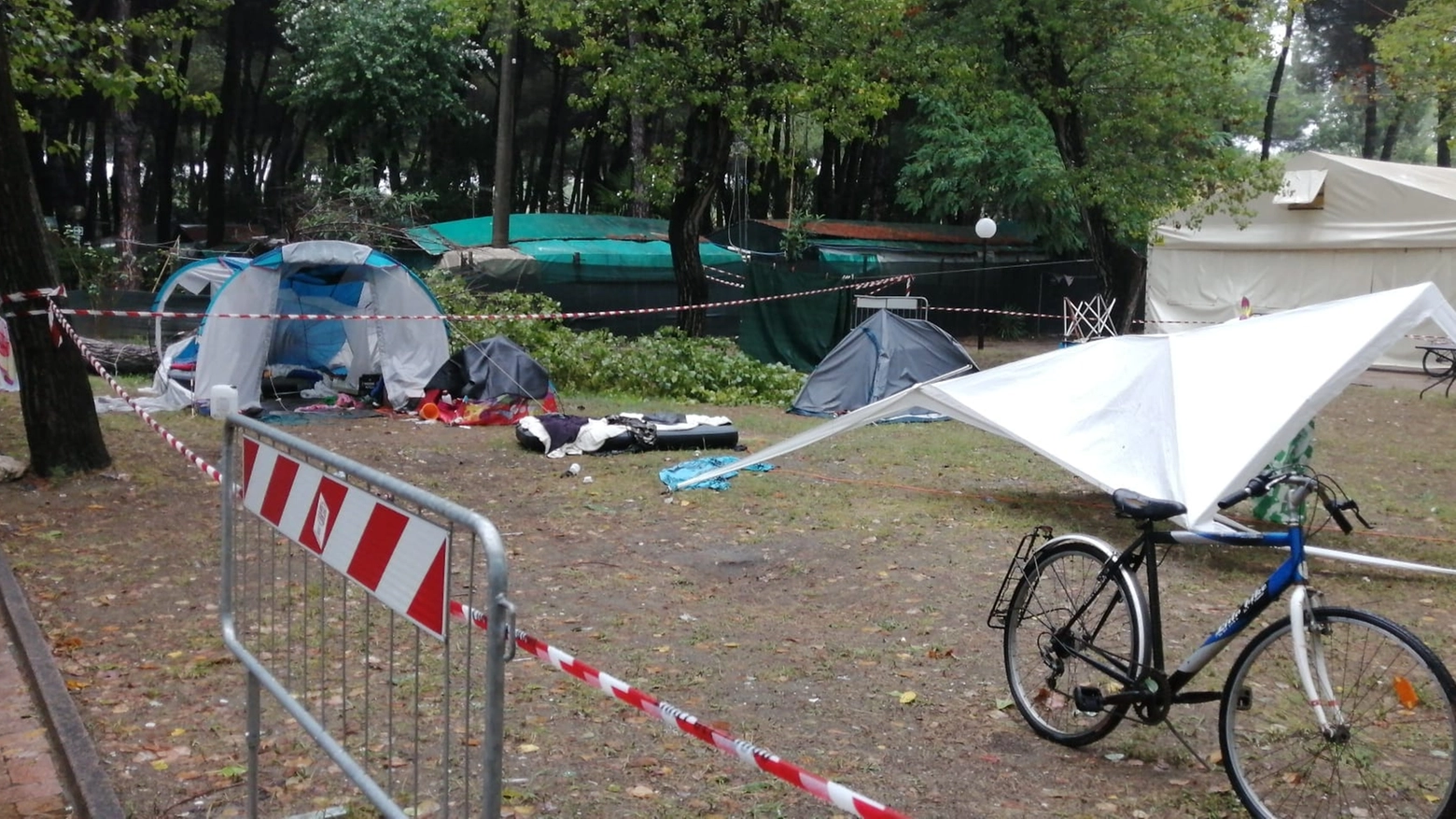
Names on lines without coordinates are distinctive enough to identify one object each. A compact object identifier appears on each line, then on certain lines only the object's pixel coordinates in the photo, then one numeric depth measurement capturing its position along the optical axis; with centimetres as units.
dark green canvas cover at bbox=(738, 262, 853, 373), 2008
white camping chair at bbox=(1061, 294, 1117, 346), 2273
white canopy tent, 675
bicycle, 374
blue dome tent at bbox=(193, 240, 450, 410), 1350
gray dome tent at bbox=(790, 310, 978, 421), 1495
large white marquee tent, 2186
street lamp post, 2425
